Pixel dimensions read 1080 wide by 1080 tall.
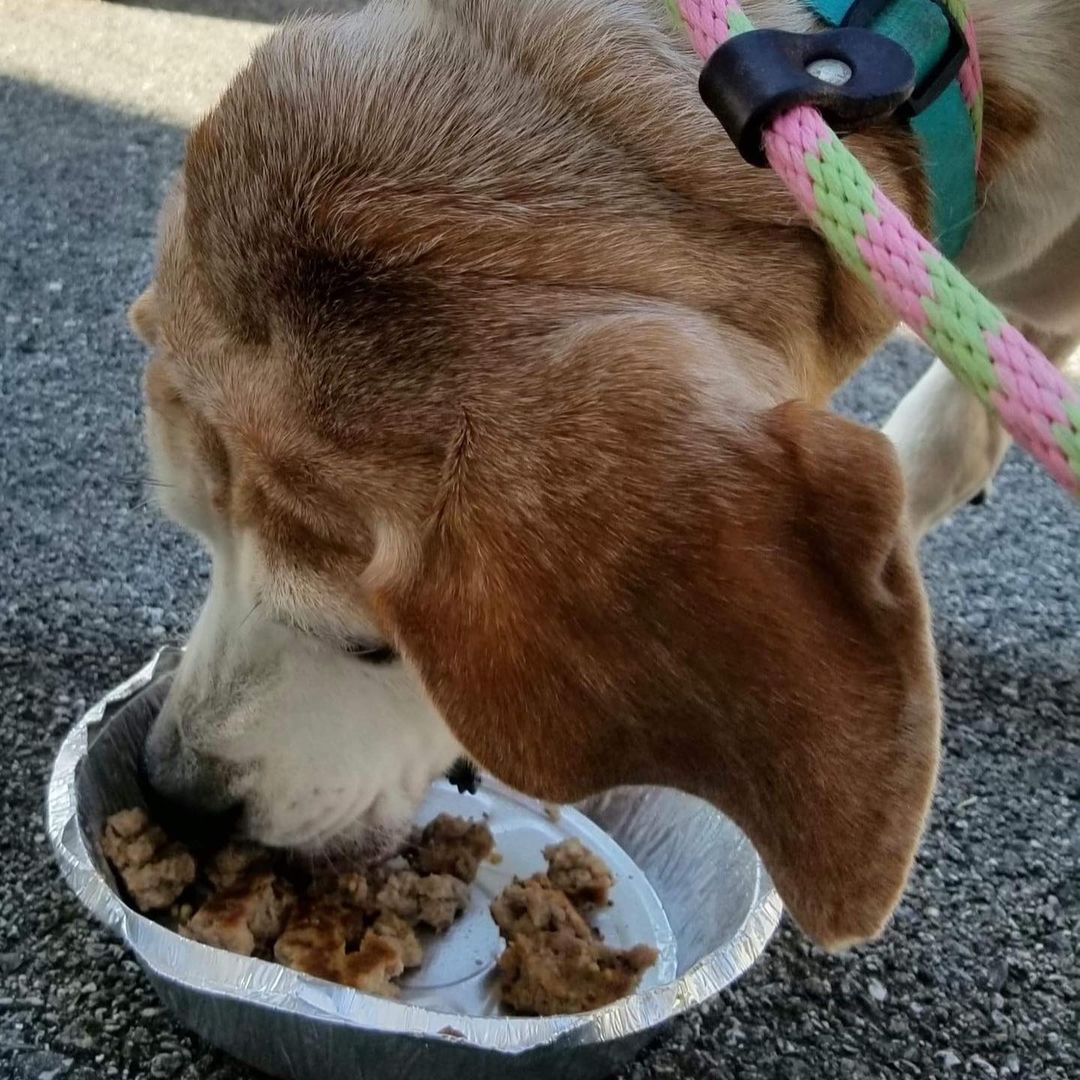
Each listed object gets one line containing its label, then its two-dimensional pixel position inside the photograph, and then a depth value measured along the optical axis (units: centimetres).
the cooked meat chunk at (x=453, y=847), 41
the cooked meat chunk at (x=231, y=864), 38
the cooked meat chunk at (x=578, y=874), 41
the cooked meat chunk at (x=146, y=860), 37
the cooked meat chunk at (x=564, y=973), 37
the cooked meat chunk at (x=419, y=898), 40
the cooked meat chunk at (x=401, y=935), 39
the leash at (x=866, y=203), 23
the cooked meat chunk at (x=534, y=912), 39
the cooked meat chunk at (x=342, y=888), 39
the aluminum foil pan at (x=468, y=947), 33
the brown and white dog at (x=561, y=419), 29
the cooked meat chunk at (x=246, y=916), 36
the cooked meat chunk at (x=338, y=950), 37
